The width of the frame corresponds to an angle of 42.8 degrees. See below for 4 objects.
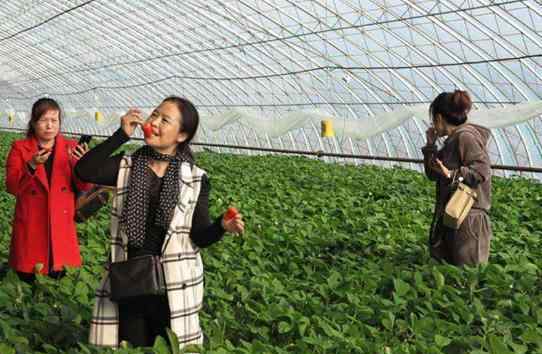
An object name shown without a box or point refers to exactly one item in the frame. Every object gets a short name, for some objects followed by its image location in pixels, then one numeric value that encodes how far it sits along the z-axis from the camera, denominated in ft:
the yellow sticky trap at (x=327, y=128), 52.60
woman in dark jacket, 14.73
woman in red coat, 14.07
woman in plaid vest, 9.45
